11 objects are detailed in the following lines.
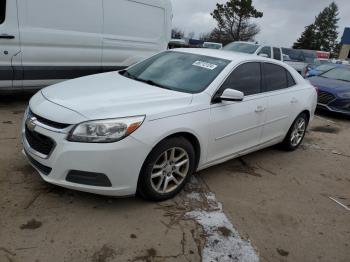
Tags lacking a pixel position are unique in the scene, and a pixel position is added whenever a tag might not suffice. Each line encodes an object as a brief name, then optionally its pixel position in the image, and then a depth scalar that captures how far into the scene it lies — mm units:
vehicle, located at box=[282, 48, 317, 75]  25620
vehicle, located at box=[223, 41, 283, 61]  14406
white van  6648
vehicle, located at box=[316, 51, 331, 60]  33031
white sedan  3514
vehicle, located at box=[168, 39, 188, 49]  12695
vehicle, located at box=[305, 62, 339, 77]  12495
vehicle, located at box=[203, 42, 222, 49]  26634
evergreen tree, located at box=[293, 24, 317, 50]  73500
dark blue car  10055
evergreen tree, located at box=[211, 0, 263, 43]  54906
